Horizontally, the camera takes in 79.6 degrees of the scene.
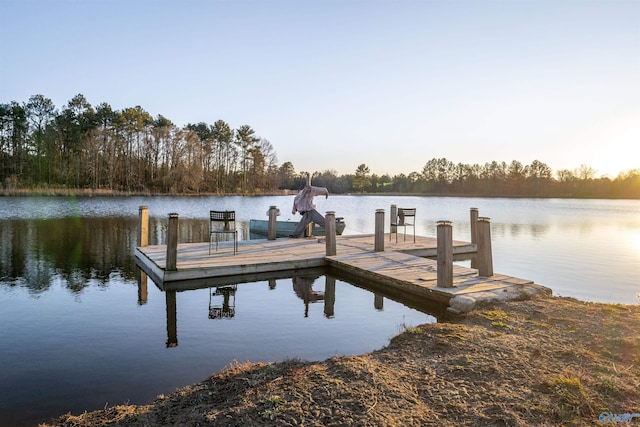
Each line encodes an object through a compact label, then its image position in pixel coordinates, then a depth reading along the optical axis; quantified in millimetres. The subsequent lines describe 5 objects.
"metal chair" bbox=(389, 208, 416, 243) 10461
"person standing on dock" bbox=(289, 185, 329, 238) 10656
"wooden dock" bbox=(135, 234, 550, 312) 6059
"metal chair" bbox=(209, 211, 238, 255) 8328
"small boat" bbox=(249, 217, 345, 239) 13617
